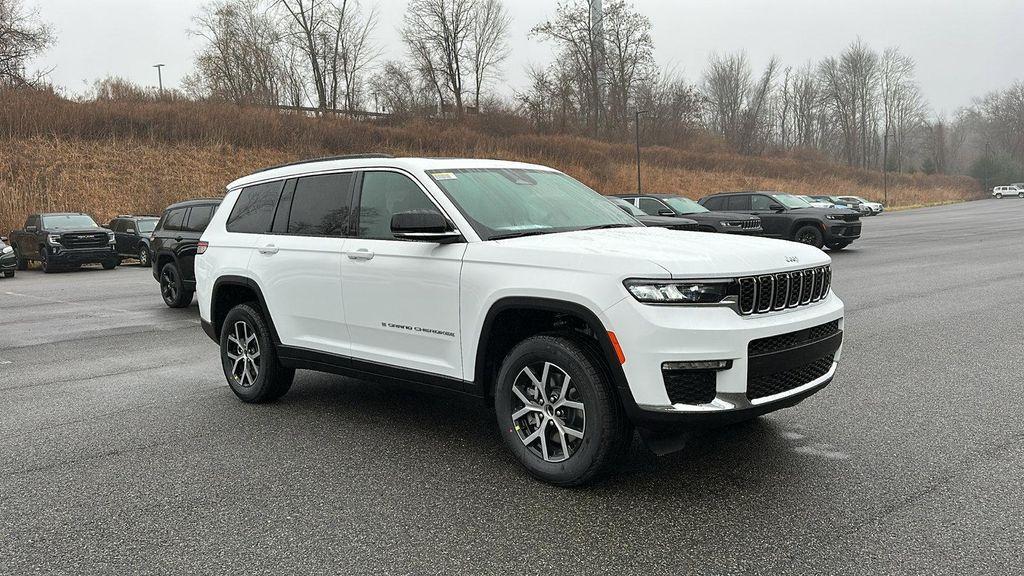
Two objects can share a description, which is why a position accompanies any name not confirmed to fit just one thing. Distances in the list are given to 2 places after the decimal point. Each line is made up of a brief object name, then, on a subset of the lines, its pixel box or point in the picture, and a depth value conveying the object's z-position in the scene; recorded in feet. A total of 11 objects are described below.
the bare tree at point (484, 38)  187.01
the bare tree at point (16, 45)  119.34
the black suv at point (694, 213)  65.51
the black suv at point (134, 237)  77.30
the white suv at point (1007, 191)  293.23
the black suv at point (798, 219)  66.80
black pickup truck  71.51
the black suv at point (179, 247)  41.04
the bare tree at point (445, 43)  184.65
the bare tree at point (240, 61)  158.40
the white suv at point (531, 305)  12.19
